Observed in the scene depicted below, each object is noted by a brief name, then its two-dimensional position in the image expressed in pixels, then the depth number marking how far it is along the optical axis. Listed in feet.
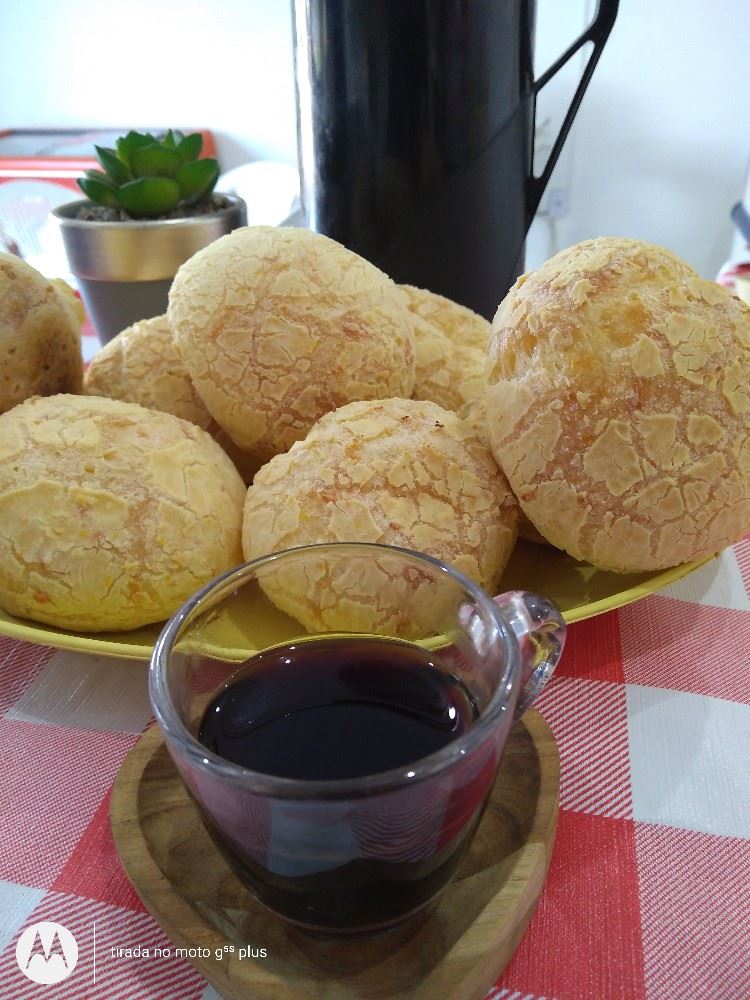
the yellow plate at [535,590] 0.60
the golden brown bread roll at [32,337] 0.84
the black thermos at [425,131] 1.03
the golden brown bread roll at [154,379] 0.89
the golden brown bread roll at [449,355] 0.91
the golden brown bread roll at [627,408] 0.64
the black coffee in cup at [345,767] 0.43
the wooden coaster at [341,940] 0.46
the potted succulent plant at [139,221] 1.25
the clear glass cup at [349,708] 0.43
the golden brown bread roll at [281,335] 0.80
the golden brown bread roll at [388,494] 0.69
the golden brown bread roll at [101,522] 0.69
